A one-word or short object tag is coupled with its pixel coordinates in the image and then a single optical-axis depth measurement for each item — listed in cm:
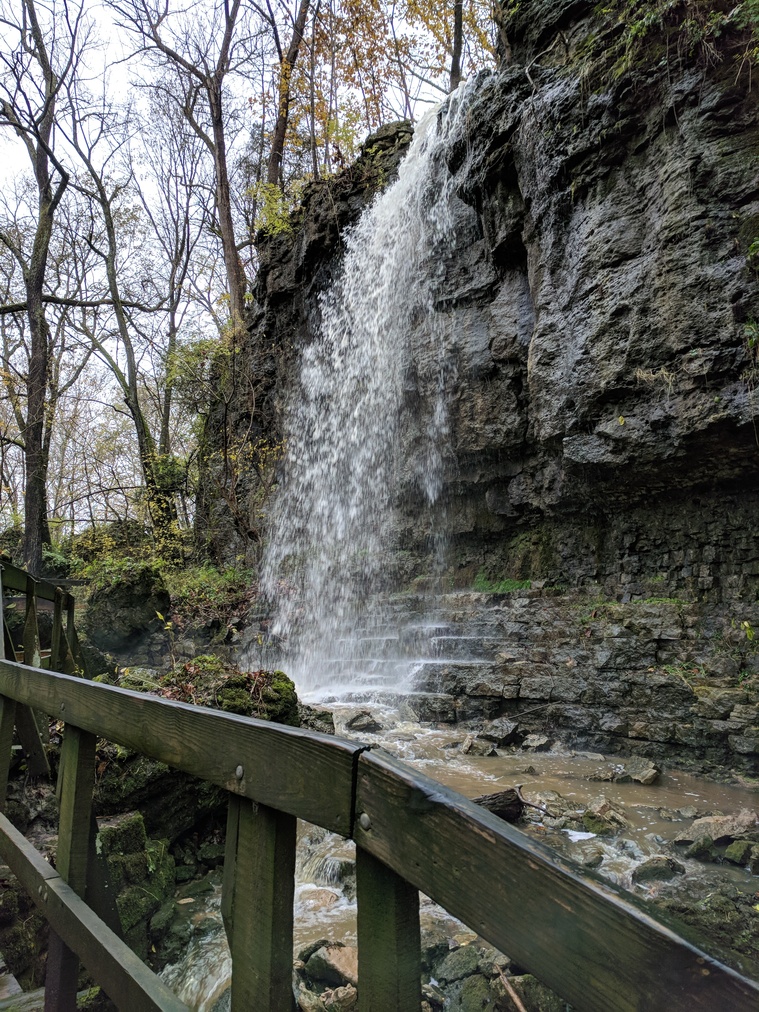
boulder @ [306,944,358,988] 262
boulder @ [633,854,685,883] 358
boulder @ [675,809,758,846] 406
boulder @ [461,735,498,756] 616
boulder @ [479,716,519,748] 654
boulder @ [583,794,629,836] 427
